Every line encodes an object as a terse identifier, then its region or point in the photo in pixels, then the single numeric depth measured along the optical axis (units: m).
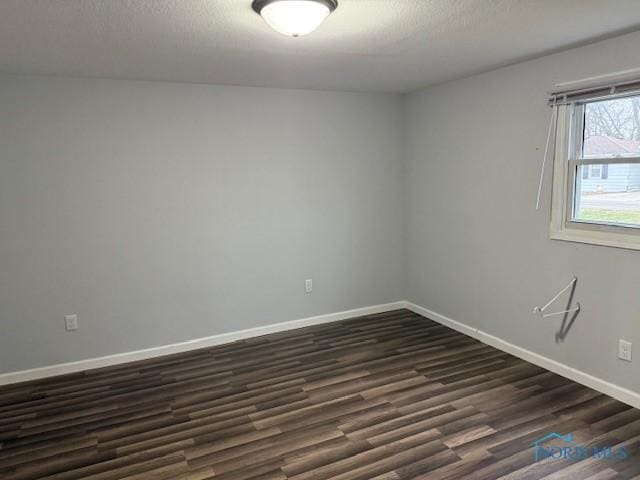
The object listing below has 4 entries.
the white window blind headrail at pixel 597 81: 2.70
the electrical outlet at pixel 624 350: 2.88
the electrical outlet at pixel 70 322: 3.58
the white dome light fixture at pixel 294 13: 1.98
